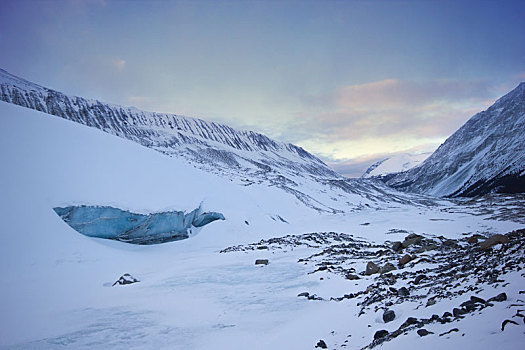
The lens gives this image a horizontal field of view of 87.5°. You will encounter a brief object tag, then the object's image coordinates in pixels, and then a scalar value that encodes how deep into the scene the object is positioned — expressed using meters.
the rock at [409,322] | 4.56
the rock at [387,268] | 9.70
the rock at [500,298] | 4.10
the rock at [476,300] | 4.40
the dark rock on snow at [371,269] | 10.03
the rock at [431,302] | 5.27
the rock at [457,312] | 4.22
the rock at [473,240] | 13.34
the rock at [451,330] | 3.59
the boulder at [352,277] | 9.67
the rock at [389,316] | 5.23
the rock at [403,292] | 6.59
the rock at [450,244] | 13.03
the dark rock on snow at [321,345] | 4.90
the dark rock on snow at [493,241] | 9.05
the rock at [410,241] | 14.66
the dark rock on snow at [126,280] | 11.52
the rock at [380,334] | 4.59
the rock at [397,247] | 14.13
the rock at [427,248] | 12.04
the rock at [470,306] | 4.27
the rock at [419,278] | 7.56
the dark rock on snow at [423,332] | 3.78
